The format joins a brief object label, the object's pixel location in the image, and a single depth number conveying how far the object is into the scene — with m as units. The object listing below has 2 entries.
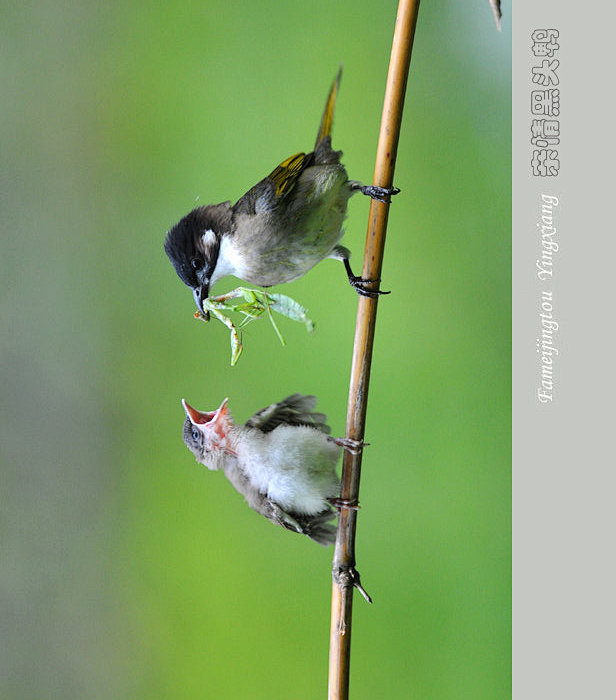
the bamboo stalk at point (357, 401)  5.46
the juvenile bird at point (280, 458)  5.51
